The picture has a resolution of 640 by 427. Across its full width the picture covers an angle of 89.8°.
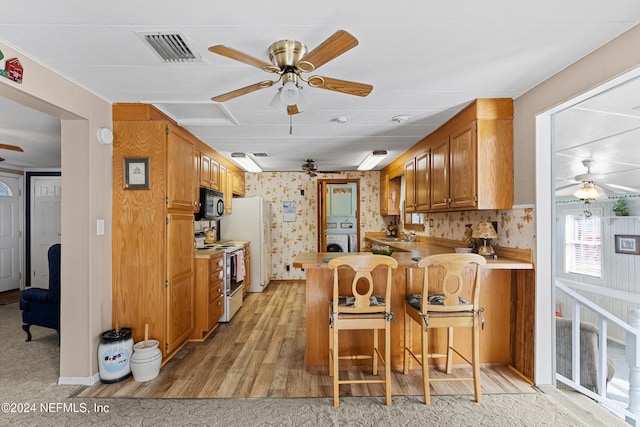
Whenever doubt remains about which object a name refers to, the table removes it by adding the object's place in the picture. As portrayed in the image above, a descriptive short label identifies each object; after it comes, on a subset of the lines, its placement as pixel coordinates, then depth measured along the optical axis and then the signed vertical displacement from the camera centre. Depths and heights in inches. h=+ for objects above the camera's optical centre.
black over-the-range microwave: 150.0 +4.6
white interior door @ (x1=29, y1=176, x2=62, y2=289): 233.5 -3.8
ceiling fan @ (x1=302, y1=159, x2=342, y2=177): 202.5 +29.5
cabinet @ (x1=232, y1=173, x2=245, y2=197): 222.2 +20.6
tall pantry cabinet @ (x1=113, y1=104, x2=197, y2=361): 109.8 -4.7
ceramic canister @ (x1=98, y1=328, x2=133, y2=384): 101.0 -45.2
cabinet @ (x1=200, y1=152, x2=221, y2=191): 154.7 +21.6
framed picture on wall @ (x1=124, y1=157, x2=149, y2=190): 109.5 +14.1
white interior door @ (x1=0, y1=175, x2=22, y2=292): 220.1 -11.7
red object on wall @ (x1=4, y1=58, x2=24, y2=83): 74.0 +34.2
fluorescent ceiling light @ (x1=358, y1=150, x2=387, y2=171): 190.2 +34.2
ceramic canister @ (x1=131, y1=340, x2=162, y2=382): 102.1 -47.5
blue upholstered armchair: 131.5 -37.8
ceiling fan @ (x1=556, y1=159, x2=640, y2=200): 131.6 +11.3
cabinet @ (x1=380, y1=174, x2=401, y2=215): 231.8 +12.7
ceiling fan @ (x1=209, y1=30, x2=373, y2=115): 61.9 +30.9
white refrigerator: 219.8 -9.2
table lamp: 112.7 -7.8
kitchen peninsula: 110.1 -35.1
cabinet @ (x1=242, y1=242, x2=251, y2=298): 208.7 -34.0
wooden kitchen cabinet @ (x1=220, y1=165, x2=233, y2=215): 191.9 +16.8
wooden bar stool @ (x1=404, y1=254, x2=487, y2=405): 90.1 -28.6
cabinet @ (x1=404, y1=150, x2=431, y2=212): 155.6 +15.2
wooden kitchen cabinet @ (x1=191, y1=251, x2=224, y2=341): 136.3 -36.0
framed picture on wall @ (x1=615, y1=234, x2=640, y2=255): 111.6 -11.9
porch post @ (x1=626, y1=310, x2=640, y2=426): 91.7 -45.0
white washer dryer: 257.6 -24.0
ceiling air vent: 69.9 +38.7
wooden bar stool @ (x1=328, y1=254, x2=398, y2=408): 89.9 -28.5
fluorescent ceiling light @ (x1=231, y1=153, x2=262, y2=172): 191.3 +33.7
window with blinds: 136.9 -14.3
